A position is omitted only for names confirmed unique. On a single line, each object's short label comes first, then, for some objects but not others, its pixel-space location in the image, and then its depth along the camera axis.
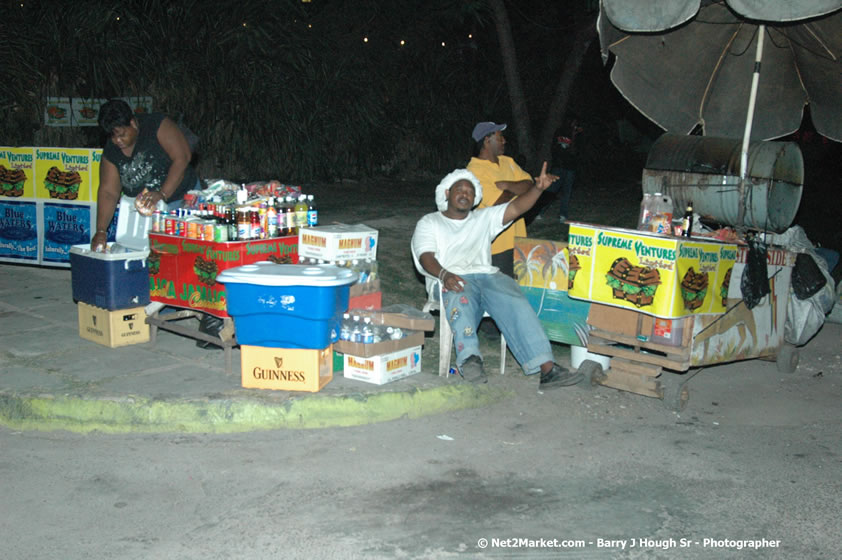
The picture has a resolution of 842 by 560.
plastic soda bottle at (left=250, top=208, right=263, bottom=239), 5.99
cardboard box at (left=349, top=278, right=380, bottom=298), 6.19
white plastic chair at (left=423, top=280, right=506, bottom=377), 6.00
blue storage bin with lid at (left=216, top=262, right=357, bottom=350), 5.24
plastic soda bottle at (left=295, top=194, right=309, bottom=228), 6.30
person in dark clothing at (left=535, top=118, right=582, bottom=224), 12.76
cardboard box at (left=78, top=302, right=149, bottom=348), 6.35
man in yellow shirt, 6.58
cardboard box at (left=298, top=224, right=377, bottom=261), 5.99
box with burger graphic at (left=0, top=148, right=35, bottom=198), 9.09
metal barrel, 6.24
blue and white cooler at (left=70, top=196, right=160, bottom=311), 6.34
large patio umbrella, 6.51
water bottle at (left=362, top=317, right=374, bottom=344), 5.59
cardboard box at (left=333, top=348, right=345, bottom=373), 5.93
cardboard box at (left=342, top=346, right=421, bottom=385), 5.64
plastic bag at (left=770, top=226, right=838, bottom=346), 6.68
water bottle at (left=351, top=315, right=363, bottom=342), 5.62
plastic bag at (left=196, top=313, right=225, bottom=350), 6.34
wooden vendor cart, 5.50
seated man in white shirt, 5.89
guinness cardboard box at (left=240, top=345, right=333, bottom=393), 5.38
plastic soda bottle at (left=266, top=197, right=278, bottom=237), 6.12
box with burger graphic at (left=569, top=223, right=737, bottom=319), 5.45
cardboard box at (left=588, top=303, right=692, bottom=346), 5.69
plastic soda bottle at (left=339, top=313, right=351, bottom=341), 5.68
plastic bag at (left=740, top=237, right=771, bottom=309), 6.04
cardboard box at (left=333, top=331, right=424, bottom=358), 5.58
